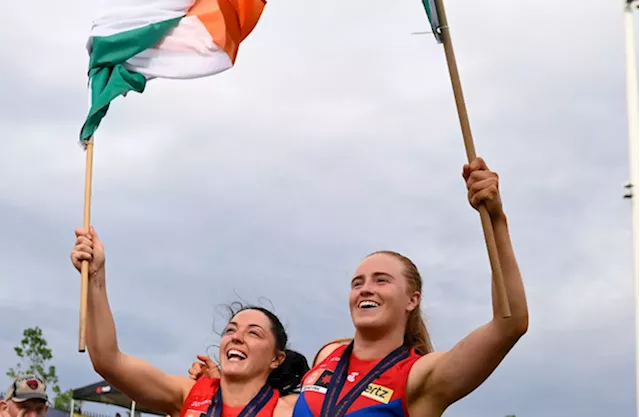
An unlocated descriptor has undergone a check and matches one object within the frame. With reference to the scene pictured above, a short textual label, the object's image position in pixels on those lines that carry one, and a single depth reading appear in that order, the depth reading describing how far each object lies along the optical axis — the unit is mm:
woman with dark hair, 5469
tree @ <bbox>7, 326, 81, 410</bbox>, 27078
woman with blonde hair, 4004
